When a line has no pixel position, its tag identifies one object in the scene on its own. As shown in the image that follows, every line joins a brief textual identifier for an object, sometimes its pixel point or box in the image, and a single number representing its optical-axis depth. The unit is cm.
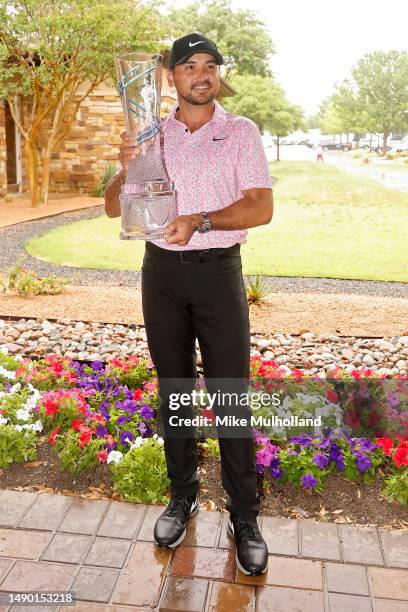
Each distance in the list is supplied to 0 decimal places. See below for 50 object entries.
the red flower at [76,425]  343
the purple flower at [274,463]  317
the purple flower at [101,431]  346
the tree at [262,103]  3559
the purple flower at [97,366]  427
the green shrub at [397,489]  301
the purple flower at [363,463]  316
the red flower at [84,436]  328
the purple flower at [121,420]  352
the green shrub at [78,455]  323
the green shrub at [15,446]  334
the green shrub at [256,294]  664
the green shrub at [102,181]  1786
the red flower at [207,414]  373
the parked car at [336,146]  7976
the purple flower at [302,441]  330
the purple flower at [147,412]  362
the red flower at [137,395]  384
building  1777
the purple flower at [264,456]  316
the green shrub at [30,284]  696
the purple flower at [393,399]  368
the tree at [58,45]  1370
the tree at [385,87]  5925
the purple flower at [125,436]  338
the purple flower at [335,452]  323
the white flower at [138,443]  330
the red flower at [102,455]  321
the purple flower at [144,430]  349
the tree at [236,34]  3891
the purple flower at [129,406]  368
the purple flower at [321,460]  315
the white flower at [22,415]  360
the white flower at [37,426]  356
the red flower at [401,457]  316
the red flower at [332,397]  375
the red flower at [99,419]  346
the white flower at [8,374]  412
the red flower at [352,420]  355
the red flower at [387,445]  326
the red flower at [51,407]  360
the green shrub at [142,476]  305
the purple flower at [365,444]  330
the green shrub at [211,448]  342
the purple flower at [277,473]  314
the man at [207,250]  235
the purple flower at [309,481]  303
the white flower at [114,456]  320
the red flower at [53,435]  337
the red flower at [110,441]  333
